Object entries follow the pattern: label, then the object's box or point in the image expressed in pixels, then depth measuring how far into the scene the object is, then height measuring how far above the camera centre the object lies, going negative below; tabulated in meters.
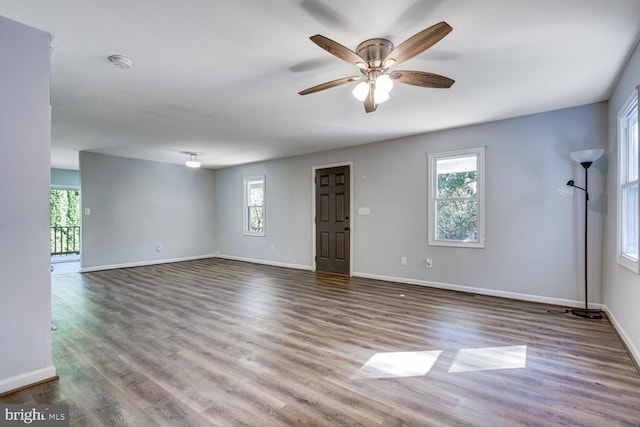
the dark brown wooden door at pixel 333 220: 6.02 -0.18
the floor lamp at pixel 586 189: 3.40 +0.25
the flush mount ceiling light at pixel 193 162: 6.72 +1.07
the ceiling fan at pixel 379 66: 2.07 +1.07
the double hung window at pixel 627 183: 2.79 +0.24
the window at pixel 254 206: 7.58 +0.13
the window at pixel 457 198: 4.54 +0.18
